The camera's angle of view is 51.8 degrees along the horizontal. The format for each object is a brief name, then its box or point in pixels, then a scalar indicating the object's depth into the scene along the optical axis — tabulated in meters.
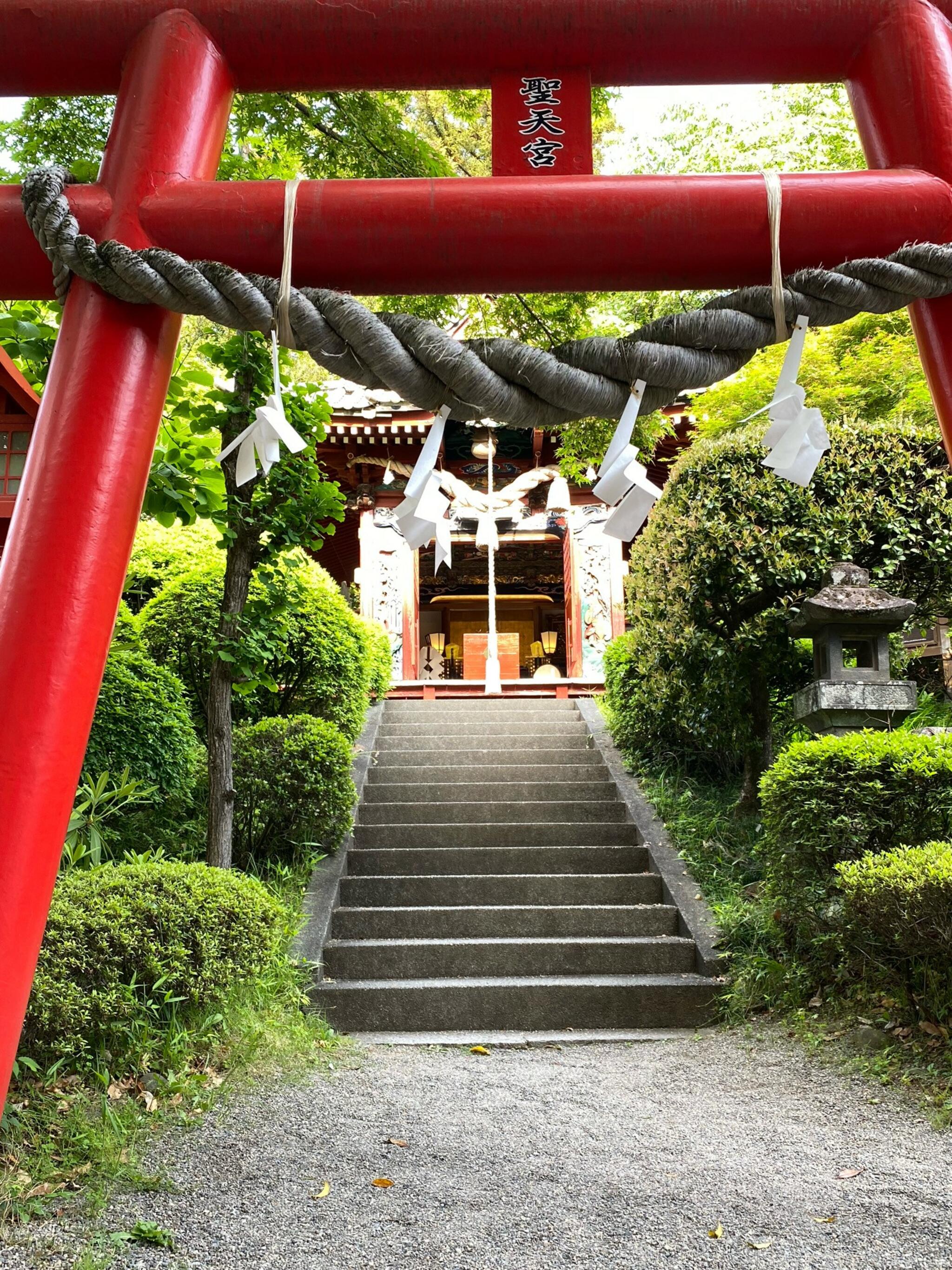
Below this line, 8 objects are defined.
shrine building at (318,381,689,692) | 12.30
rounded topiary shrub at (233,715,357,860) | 6.25
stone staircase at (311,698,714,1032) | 5.33
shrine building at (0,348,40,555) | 6.45
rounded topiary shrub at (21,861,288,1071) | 3.45
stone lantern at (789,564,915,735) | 5.76
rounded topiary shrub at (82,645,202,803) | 5.84
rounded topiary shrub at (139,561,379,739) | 7.30
